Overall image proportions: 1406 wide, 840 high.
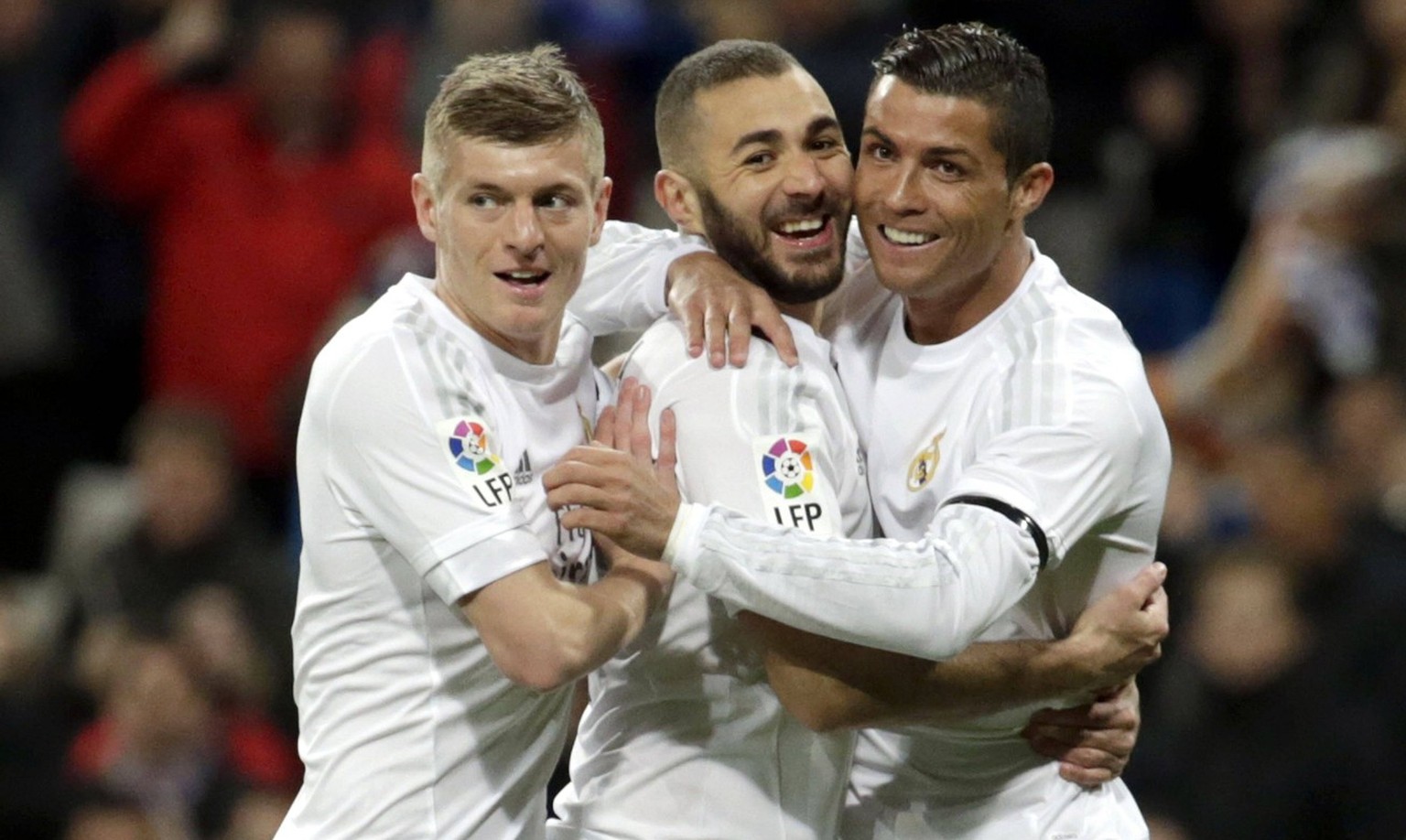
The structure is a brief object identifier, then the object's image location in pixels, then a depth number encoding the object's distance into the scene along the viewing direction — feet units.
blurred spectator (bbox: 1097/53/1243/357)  59.00
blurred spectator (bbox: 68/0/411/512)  59.62
